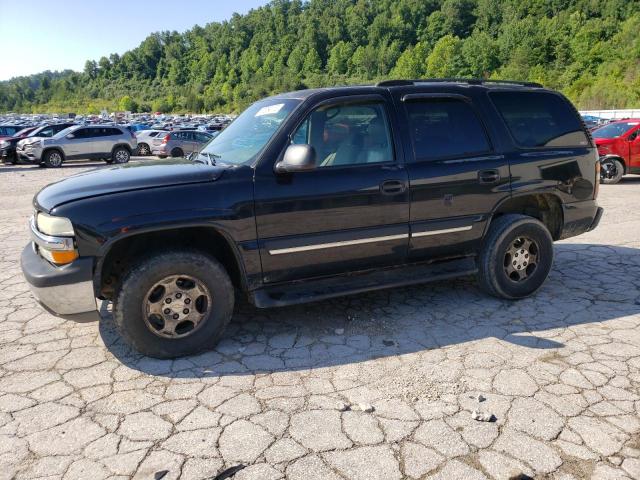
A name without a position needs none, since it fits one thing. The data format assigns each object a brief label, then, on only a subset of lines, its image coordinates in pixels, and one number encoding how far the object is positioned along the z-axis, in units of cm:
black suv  333
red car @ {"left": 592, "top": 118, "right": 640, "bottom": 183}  1239
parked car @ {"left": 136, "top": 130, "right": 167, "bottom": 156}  2412
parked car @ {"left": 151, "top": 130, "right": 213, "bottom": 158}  2158
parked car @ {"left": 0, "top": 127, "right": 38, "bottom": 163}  2034
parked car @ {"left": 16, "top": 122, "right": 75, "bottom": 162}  1942
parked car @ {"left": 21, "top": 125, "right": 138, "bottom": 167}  1933
